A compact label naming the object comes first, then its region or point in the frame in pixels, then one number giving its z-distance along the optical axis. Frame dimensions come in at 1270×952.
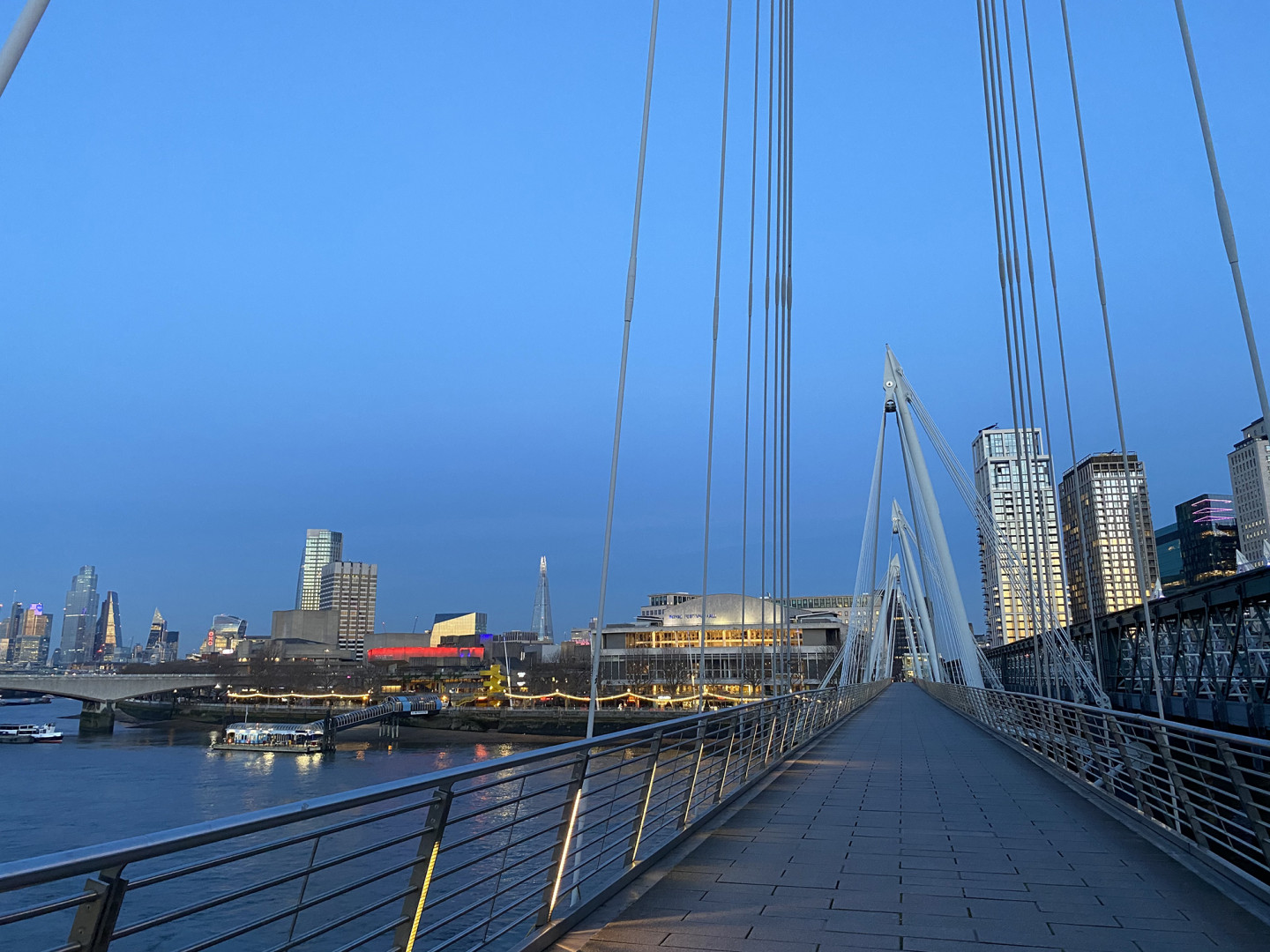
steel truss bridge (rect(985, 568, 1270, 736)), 17.20
